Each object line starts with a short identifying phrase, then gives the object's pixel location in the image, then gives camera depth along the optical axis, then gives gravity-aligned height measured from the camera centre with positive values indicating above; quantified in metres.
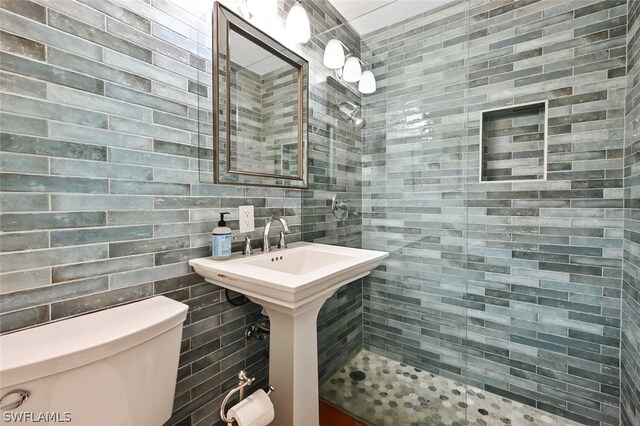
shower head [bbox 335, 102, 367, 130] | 1.83 +0.63
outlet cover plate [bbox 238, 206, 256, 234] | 1.27 -0.07
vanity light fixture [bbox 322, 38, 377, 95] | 1.74 +0.94
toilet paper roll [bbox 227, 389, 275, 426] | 0.92 -0.75
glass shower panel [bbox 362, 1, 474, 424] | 1.58 -0.06
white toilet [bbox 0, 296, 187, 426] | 0.56 -0.40
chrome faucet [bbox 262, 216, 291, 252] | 1.32 -0.17
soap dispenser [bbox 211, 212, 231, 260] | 1.09 -0.16
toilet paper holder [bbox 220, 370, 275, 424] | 0.98 -0.68
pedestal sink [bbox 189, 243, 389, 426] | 0.86 -0.38
